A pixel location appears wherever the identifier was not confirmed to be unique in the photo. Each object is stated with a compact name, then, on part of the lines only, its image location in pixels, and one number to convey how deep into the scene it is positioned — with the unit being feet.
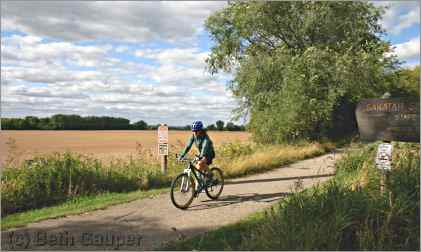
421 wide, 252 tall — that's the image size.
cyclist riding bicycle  28.78
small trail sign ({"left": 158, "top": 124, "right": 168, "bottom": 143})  38.32
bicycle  26.73
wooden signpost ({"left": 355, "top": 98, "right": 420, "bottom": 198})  24.18
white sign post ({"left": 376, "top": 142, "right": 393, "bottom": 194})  21.94
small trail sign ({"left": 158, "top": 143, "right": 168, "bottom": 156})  38.65
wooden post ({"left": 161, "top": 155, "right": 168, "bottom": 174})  38.84
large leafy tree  75.87
